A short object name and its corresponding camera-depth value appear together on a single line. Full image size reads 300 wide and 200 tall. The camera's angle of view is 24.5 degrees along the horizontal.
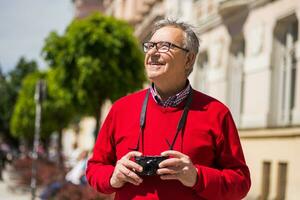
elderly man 3.42
